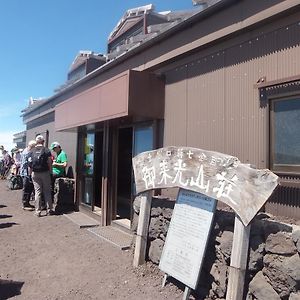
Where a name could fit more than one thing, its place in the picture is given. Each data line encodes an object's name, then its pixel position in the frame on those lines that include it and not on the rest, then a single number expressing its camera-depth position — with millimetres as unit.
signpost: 2813
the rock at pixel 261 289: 2642
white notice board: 3187
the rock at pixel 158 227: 3908
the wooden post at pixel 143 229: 4048
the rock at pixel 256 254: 2786
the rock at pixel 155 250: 3911
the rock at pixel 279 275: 2537
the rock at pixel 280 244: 2566
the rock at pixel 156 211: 4027
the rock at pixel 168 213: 3844
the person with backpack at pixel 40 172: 6948
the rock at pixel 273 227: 2634
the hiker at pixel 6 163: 14800
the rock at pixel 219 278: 3042
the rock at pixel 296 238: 2506
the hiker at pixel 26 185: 7800
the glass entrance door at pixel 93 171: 7106
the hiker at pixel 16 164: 11994
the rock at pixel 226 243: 3021
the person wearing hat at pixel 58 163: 7926
